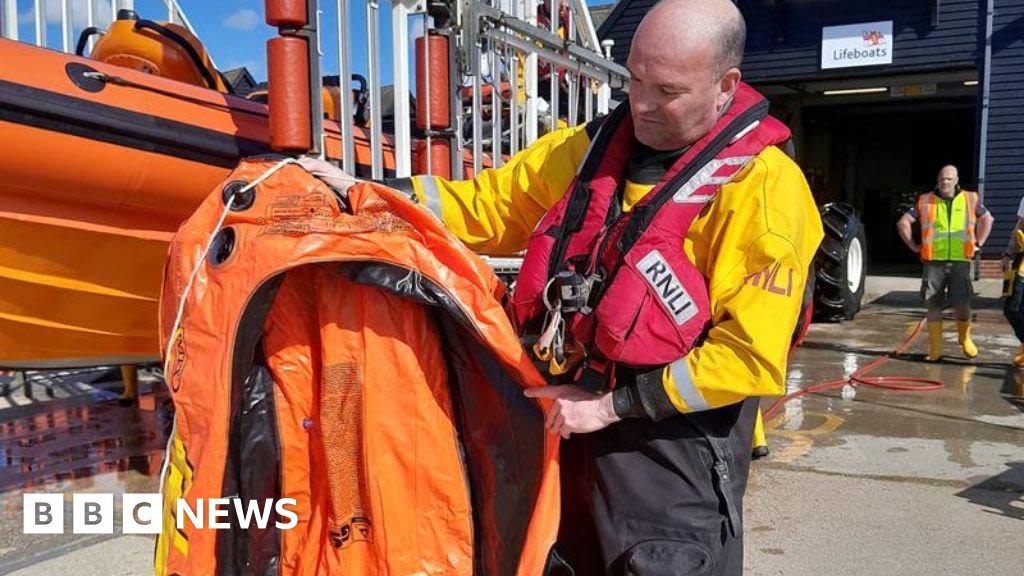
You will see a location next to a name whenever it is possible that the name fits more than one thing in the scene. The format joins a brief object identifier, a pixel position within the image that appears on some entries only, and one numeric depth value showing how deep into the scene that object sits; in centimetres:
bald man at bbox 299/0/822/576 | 151
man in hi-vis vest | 673
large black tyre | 806
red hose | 568
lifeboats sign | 1156
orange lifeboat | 250
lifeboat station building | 1115
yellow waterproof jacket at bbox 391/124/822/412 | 148
